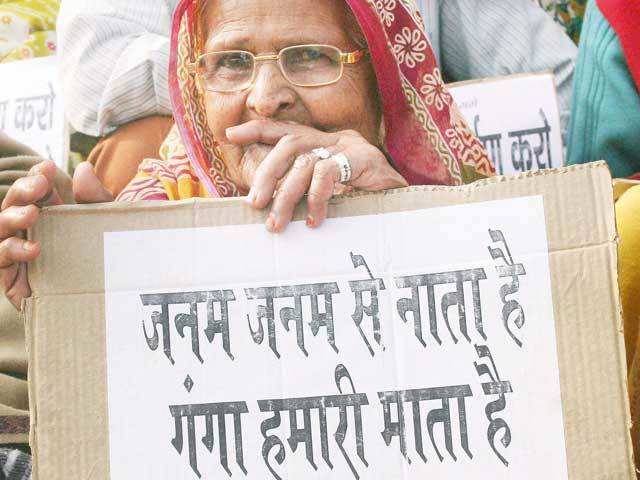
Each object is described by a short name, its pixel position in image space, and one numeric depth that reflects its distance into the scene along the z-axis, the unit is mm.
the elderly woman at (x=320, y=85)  2505
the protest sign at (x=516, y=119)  2721
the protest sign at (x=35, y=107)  2850
